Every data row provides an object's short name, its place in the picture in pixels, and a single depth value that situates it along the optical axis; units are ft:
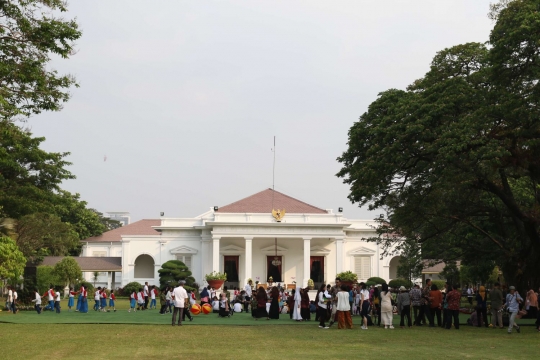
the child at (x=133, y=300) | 95.55
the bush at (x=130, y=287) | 161.69
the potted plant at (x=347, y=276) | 151.02
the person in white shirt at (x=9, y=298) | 89.30
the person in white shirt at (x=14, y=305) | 87.35
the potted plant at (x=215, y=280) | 146.10
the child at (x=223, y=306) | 83.56
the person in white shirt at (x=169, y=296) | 86.39
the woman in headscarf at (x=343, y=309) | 64.54
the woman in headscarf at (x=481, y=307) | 70.13
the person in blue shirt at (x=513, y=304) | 61.26
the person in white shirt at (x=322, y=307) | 67.02
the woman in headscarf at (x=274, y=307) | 78.84
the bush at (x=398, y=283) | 162.50
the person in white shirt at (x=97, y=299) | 95.61
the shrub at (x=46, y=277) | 145.89
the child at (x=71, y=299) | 96.07
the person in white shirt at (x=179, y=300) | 67.05
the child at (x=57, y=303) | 90.80
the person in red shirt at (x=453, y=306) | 67.05
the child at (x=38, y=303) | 87.76
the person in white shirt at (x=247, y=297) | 99.45
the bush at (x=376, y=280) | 162.81
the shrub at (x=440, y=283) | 168.81
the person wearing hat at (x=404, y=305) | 68.54
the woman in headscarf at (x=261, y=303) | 78.65
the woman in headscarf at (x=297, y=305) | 75.97
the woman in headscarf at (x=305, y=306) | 77.00
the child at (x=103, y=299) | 96.55
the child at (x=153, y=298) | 106.11
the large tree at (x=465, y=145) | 62.90
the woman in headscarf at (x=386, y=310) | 67.10
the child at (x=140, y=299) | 100.01
